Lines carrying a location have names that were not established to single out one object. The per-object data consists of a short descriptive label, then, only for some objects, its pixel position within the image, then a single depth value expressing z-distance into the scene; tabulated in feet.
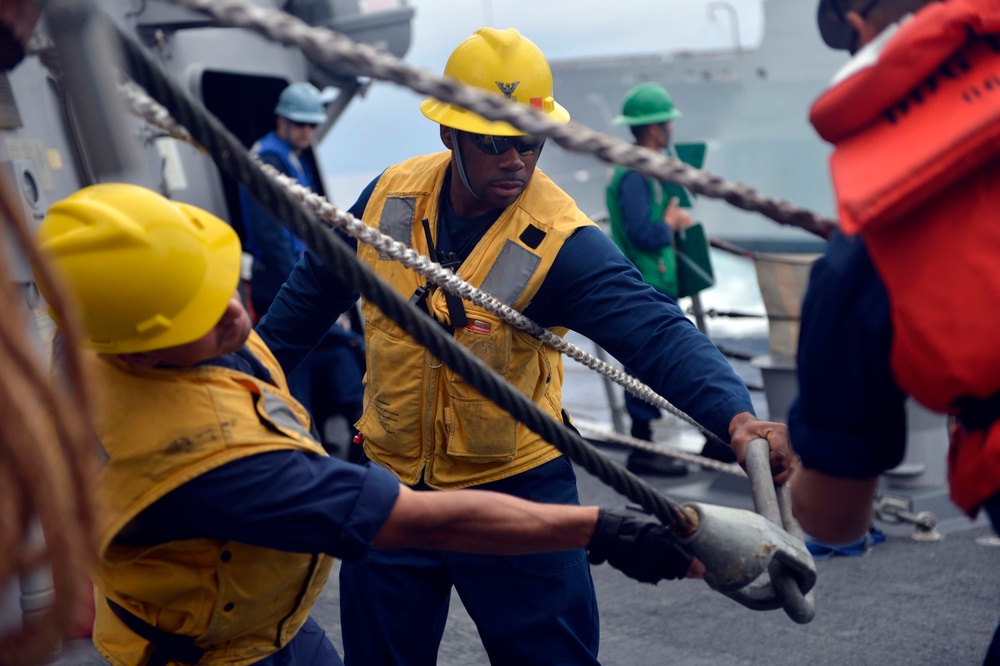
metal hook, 5.37
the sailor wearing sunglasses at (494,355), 7.52
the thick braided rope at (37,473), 2.92
